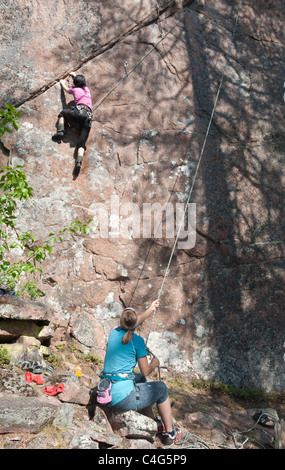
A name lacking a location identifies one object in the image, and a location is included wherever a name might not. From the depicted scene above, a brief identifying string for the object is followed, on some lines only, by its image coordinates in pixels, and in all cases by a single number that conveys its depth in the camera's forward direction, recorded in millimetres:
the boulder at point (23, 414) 3352
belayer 3844
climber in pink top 6078
